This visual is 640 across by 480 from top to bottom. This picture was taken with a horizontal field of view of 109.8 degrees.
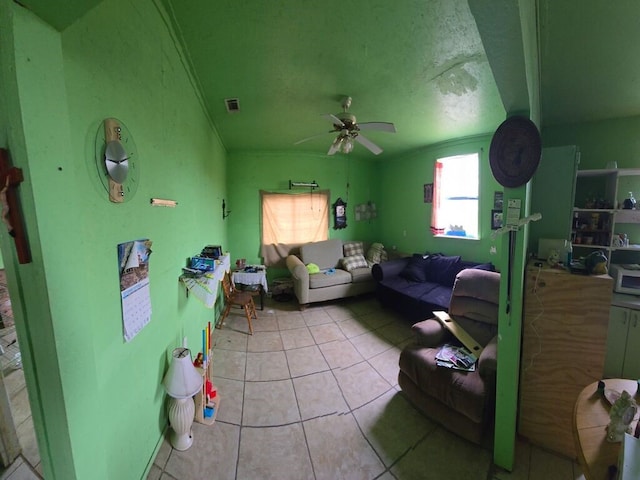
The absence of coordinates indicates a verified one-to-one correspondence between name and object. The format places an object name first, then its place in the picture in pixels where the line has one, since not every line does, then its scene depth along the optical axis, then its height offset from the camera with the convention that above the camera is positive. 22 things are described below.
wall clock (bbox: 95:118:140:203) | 0.89 +0.25
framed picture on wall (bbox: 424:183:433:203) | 3.79 +0.31
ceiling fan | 2.10 +0.82
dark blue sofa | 2.86 -1.06
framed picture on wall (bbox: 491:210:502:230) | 3.08 -0.14
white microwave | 1.99 -0.66
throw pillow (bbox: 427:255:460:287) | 3.26 -0.87
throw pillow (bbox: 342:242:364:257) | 4.33 -0.70
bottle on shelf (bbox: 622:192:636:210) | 2.13 +0.02
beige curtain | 4.16 -0.15
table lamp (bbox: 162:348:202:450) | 1.37 -1.06
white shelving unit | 2.16 -0.06
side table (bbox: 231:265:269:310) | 3.19 -0.90
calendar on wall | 1.03 -0.33
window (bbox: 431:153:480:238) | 3.41 +0.22
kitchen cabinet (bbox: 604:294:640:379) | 1.86 -1.12
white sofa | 3.50 -0.99
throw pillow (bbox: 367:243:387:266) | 4.29 -0.81
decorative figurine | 0.77 -0.73
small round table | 0.75 -0.82
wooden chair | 2.91 -1.09
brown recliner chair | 1.40 -1.09
